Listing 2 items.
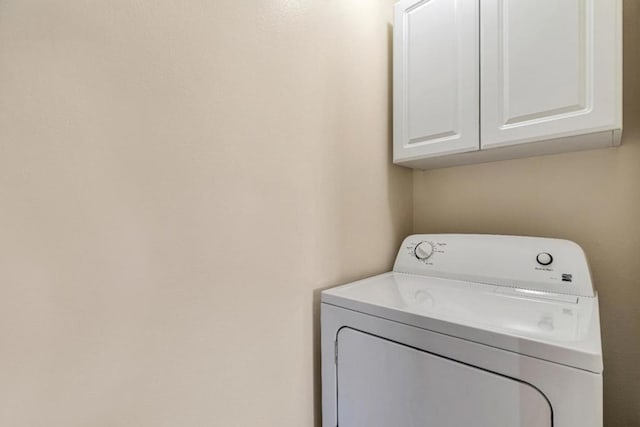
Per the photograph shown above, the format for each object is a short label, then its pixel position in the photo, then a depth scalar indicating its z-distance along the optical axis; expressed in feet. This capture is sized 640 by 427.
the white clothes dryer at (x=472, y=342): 2.15
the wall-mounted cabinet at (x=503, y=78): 3.12
